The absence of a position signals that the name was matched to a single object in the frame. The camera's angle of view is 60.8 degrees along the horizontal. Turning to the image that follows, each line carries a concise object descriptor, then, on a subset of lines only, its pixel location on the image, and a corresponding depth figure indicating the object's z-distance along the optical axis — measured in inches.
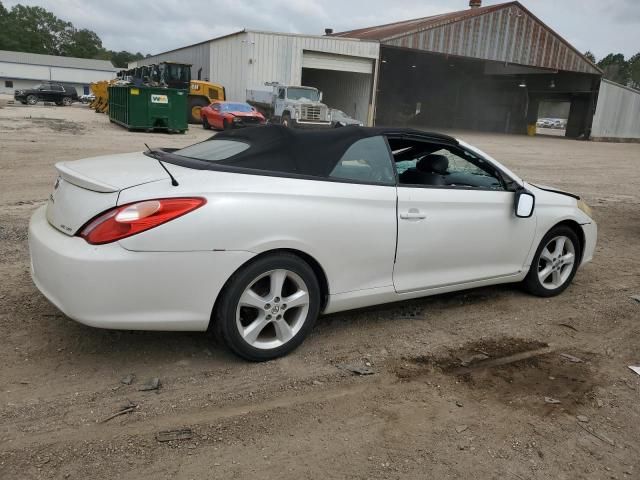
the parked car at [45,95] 1588.3
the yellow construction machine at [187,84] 1120.2
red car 939.3
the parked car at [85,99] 2135.1
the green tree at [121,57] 5254.9
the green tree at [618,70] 3922.2
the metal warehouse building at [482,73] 1325.0
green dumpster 839.1
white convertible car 115.0
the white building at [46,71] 2938.0
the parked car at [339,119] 1019.9
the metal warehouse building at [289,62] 1142.3
